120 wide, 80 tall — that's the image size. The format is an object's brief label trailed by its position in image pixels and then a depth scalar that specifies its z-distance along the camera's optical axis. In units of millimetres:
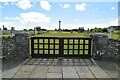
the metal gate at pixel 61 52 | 3308
